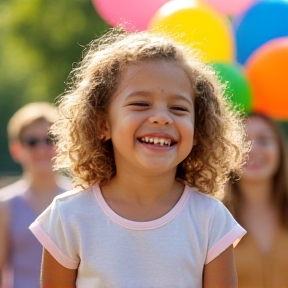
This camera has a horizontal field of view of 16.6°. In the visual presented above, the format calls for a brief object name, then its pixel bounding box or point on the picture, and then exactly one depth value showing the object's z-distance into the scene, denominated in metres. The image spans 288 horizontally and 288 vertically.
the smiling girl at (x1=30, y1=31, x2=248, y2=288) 3.43
